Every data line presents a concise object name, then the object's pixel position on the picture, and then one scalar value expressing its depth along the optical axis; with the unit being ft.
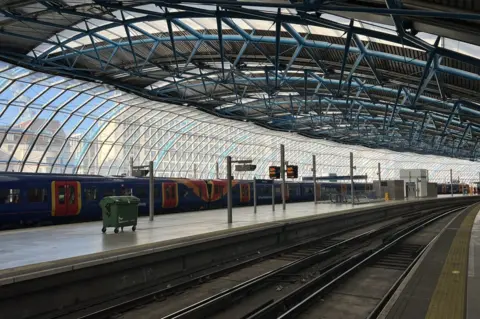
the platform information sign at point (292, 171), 98.57
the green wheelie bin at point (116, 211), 49.78
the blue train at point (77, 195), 62.59
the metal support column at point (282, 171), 93.00
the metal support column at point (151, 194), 66.18
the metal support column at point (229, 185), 62.09
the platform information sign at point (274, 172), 88.20
